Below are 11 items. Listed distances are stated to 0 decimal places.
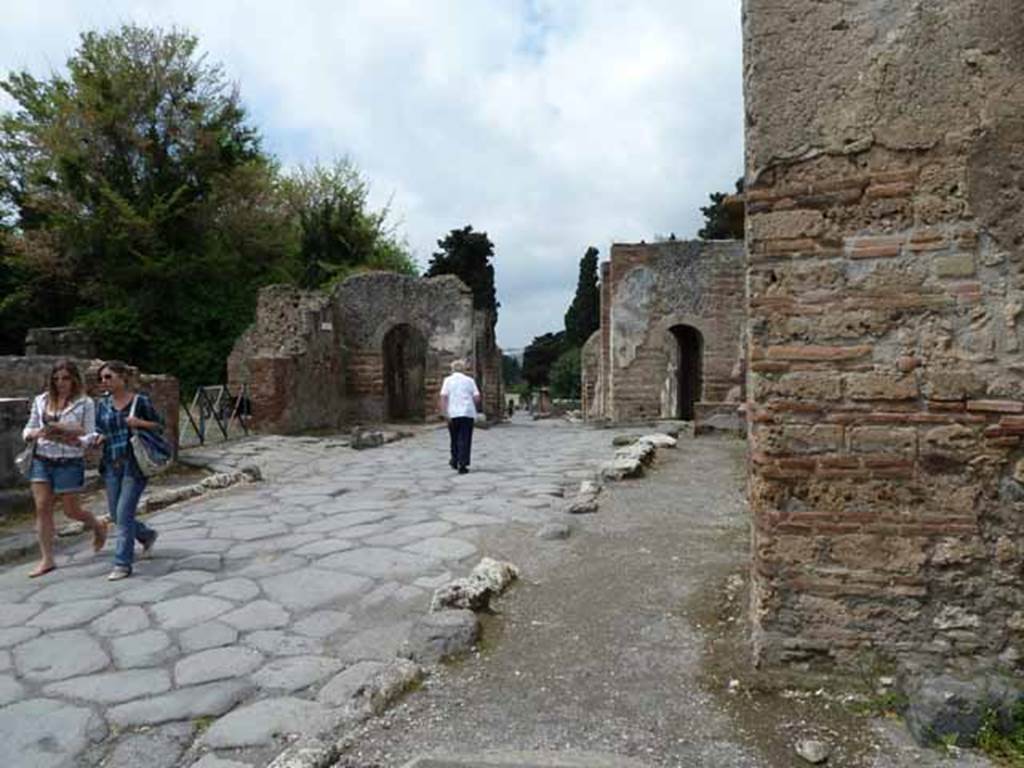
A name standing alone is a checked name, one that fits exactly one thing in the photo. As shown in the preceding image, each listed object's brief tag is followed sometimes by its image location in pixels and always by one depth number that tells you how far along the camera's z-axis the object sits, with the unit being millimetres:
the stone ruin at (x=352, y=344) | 14895
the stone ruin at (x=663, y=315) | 17875
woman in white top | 5129
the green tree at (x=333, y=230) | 29312
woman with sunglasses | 5098
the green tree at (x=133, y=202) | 20047
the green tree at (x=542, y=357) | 51219
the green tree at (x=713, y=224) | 35406
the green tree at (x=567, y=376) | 44438
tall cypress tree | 45156
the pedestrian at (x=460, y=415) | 9016
